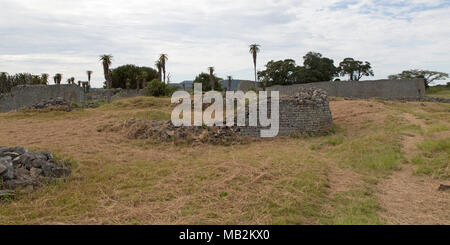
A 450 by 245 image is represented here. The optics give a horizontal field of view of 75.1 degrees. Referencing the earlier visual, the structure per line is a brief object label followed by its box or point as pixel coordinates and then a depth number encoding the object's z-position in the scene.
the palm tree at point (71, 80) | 49.38
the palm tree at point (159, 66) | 39.12
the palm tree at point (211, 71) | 39.89
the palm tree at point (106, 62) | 30.66
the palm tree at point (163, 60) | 39.56
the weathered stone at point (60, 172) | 5.33
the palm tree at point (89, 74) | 46.86
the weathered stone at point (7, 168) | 4.60
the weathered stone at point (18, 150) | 5.50
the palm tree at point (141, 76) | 43.15
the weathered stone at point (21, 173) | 4.80
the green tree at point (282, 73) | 40.62
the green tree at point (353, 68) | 43.06
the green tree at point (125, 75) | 49.22
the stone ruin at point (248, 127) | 9.64
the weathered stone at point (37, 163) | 5.23
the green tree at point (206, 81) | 44.91
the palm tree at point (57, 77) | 43.58
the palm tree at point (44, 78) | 42.69
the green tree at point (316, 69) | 39.00
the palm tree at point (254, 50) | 39.56
